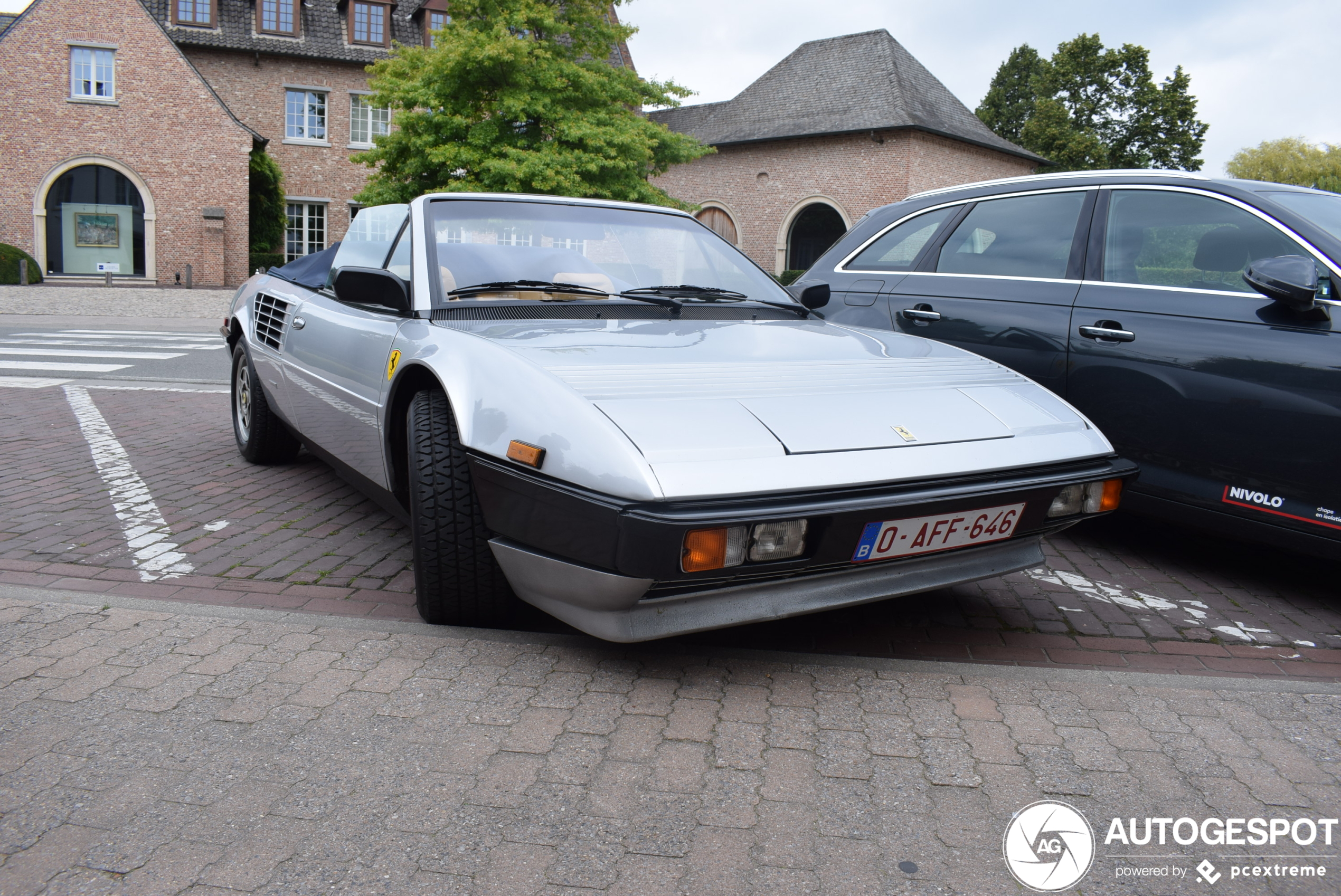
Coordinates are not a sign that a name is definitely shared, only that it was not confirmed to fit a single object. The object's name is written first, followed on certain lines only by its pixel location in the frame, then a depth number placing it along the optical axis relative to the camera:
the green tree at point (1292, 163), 50.12
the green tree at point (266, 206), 32.16
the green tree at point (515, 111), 22.27
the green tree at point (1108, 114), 42.91
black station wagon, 3.45
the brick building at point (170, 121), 29.05
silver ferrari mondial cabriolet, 2.39
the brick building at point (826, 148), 30.39
